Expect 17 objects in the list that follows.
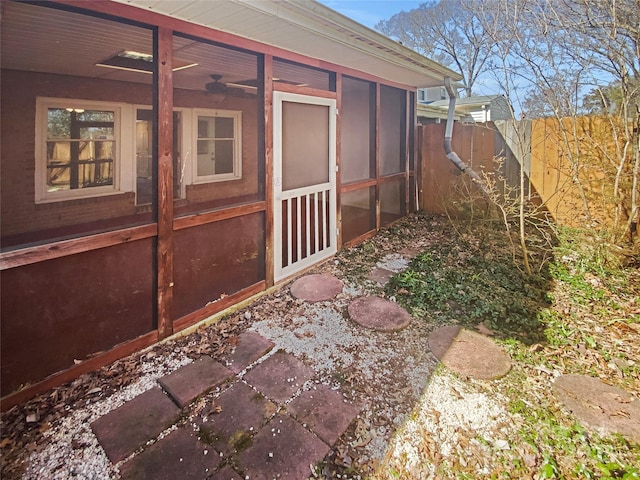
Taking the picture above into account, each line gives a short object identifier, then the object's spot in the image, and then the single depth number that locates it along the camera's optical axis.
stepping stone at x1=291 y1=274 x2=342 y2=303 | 3.53
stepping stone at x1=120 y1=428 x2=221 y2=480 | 1.67
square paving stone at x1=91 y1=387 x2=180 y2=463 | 1.83
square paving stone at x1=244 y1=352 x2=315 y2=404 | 2.23
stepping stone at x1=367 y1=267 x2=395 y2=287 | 3.91
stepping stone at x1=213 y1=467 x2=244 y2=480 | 1.65
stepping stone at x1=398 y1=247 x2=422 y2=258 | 4.74
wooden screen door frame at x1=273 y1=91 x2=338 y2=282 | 3.59
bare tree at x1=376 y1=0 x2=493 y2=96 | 17.84
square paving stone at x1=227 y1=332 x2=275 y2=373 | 2.50
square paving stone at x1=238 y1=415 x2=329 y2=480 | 1.68
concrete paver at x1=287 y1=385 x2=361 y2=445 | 1.92
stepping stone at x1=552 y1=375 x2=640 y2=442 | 1.91
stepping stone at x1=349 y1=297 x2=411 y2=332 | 3.01
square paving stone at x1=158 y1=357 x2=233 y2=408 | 2.18
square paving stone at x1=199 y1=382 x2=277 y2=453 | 1.87
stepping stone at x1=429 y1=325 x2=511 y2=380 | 2.40
